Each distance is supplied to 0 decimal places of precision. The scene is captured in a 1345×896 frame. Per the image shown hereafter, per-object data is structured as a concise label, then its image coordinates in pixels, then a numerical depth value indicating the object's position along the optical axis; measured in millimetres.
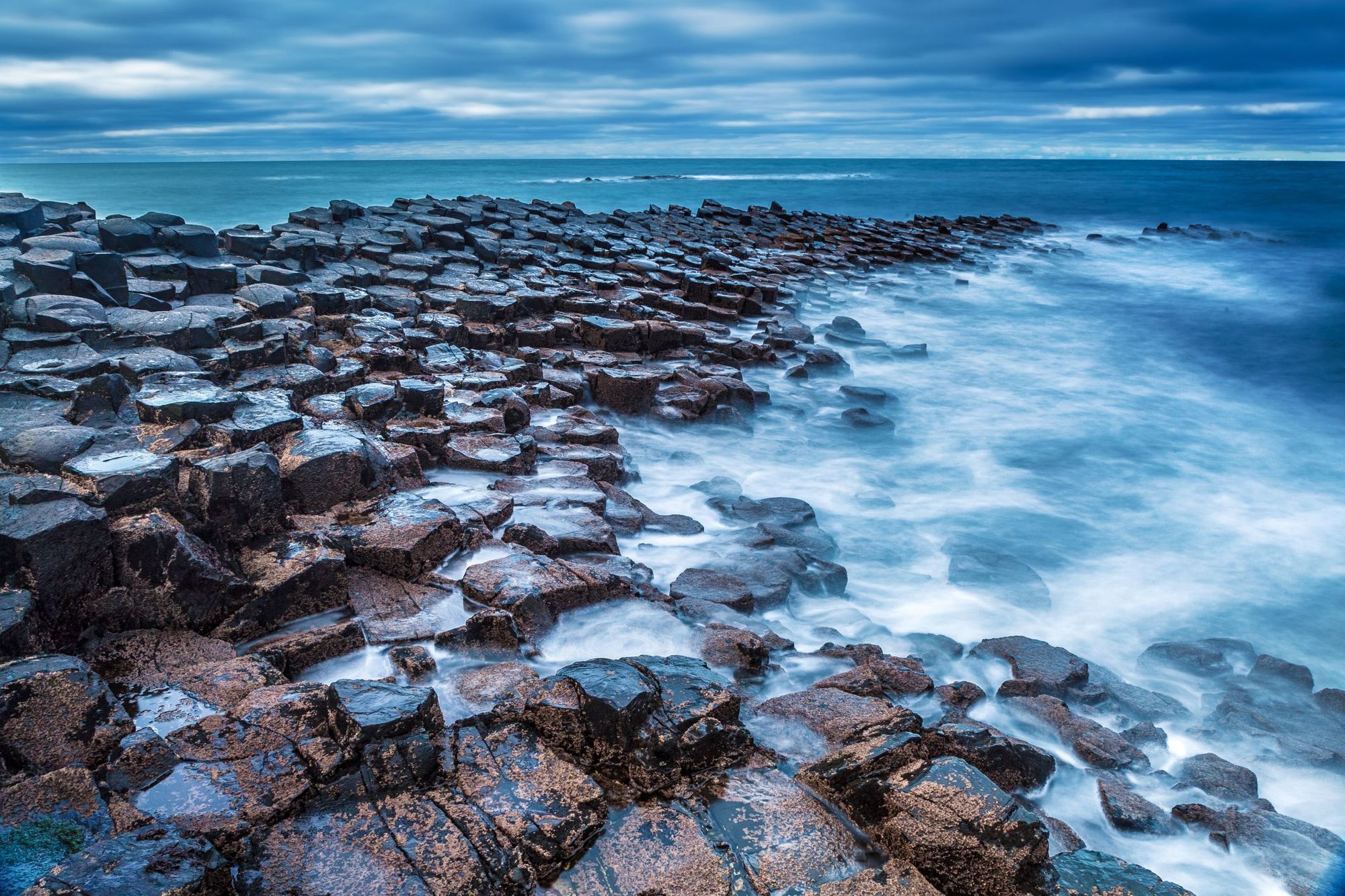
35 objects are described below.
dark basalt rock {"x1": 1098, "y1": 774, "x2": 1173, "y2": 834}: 3098
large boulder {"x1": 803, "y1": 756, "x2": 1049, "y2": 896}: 2246
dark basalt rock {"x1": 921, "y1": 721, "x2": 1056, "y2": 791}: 2932
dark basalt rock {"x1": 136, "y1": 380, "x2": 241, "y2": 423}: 4305
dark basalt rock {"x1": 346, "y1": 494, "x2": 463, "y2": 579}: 3752
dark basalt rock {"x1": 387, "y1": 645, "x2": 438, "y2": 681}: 3072
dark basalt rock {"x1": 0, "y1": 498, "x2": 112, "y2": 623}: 2838
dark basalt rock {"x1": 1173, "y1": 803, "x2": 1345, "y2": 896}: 2949
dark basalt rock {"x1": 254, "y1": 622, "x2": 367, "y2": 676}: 3062
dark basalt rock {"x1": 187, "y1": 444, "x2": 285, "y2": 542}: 3553
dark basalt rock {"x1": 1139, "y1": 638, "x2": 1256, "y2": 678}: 4516
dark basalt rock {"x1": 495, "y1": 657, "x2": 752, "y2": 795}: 2559
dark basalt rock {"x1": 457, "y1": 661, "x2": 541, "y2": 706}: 2965
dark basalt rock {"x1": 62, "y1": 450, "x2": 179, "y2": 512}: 3311
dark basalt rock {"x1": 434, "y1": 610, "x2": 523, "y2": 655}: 3338
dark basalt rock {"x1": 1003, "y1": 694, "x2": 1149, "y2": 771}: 3434
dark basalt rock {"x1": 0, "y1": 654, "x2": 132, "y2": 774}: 2271
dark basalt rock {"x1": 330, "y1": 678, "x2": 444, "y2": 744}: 2416
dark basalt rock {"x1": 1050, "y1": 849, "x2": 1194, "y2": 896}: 2230
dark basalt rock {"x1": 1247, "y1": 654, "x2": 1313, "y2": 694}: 4312
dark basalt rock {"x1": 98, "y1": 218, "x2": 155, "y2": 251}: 8039
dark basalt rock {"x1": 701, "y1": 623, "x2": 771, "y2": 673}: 3625
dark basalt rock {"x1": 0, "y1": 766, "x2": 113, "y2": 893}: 1974
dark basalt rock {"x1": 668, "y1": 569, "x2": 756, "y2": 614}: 4309
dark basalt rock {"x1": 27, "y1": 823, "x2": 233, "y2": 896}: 1836
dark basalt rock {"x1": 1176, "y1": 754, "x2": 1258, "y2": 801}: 3365
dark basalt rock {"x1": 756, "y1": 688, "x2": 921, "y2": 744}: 2951
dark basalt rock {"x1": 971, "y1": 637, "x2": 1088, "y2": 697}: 3979
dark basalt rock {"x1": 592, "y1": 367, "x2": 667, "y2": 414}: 7188
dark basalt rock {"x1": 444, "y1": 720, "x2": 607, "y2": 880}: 2248
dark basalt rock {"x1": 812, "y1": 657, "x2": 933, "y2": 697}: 3389
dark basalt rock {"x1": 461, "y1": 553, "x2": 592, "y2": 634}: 3564
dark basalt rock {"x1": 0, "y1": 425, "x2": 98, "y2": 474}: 3645
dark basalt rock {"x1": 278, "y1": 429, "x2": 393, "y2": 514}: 4062
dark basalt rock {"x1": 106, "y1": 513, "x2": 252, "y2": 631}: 3064
